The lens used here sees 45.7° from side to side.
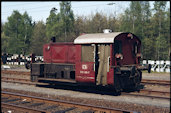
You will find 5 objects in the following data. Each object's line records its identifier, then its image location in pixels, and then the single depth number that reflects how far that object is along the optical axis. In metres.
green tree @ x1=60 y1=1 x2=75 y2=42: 50.44
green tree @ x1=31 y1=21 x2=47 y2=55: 42.59
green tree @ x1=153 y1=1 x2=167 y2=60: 34.88
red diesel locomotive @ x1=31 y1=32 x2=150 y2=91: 10.05
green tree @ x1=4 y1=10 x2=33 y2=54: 49.54
